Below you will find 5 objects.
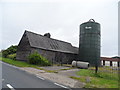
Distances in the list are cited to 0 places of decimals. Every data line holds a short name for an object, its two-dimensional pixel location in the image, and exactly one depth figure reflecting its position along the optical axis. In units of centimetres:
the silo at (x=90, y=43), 3262
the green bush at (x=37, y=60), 2440
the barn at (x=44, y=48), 2840
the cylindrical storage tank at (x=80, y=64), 2475
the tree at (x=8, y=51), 4372
